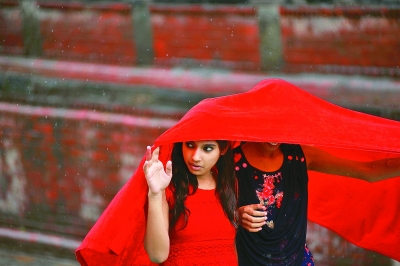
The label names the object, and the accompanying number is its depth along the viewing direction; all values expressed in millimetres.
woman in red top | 6215
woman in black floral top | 6863
